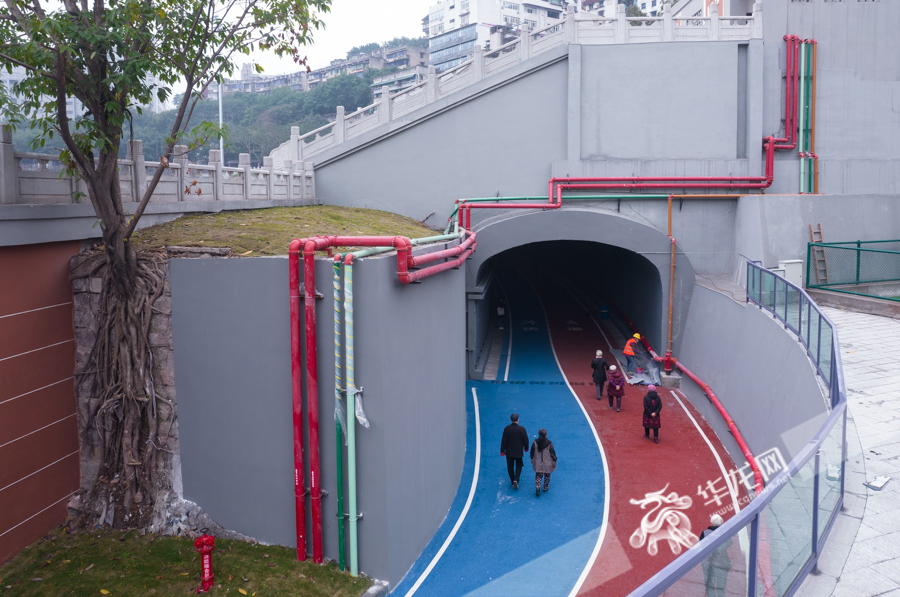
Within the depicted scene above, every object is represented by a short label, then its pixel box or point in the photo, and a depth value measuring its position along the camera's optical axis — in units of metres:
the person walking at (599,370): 19.58
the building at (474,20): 111.38
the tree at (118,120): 10.45
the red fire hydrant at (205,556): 9.55
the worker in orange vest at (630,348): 20.89
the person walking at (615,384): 18.56
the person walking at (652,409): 16.20
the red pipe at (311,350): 10.11
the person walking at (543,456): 13.59
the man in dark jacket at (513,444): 13.82
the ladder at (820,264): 19.67
